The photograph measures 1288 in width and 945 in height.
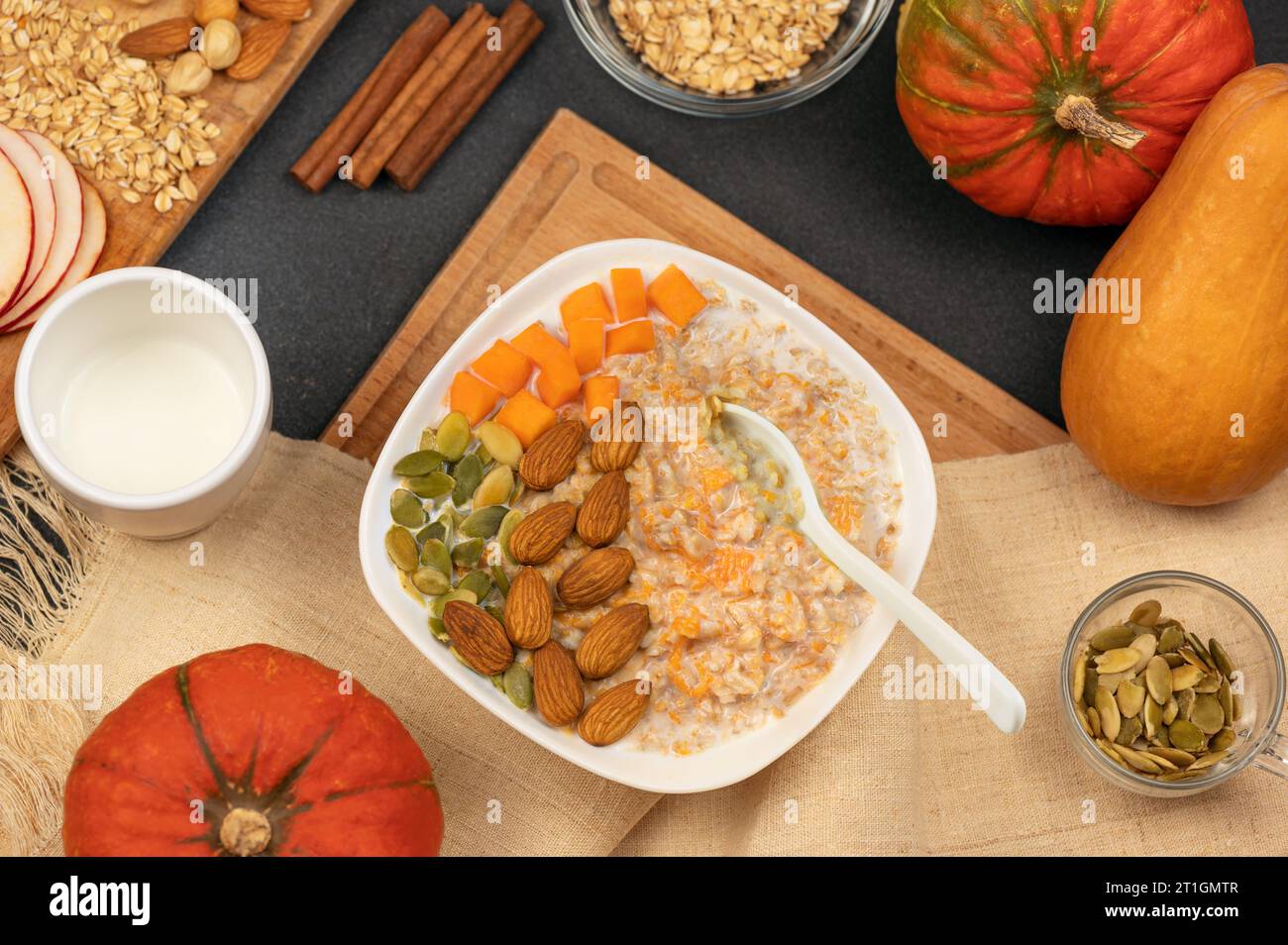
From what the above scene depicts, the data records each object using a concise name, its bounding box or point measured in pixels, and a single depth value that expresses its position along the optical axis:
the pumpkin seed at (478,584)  0.79
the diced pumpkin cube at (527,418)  0.80
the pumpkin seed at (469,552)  0.79
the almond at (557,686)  0.78
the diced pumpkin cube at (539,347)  0.80
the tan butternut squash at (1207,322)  0.78
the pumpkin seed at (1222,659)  0.80
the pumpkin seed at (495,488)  0.79
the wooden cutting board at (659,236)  0.84
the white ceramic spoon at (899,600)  0.76
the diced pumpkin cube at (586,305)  0.81
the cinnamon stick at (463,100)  0.86
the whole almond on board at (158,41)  0.84
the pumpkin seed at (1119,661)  0.80
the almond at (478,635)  0.78
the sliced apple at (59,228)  0.82
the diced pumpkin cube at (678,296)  0.81
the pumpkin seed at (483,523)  0.79
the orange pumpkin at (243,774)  0.74
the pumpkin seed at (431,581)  0.78
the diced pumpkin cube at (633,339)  0.80
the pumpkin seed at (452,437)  0.79
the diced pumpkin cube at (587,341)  0.80
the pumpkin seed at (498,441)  0.80
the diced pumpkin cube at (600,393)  0.80
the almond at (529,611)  0.78
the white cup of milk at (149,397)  0.77
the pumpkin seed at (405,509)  0.79
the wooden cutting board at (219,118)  0.84
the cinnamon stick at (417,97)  0.86
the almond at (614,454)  0.79
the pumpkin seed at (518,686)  0.78
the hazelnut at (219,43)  0.84
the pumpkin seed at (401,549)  0.79
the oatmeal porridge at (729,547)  0.78
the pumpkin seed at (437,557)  0.79
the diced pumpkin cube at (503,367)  0.80
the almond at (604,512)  0.79
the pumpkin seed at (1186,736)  0.79
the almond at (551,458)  0.79
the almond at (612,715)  0.78
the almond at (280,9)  0.85
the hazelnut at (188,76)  0.84
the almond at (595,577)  0.78
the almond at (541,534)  0.79
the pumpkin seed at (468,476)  0.79
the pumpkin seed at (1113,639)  0.81
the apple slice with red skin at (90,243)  0.83
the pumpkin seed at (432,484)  0.79
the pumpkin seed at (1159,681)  0.79
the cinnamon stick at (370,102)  0.86
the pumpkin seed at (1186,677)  0.79
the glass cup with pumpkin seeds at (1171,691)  0.79
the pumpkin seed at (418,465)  0.79
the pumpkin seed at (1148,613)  0.81
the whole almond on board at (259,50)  0.84
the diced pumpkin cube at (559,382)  0.80
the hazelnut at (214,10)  0.84
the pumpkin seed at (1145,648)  0.80
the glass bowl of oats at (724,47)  0.86
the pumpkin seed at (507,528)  0.79
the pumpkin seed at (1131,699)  0.80
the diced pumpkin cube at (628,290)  0.81
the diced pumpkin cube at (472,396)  0.80
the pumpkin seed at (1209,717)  0.79
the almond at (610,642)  0.78
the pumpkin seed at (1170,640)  0.80
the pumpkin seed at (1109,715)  0.80
